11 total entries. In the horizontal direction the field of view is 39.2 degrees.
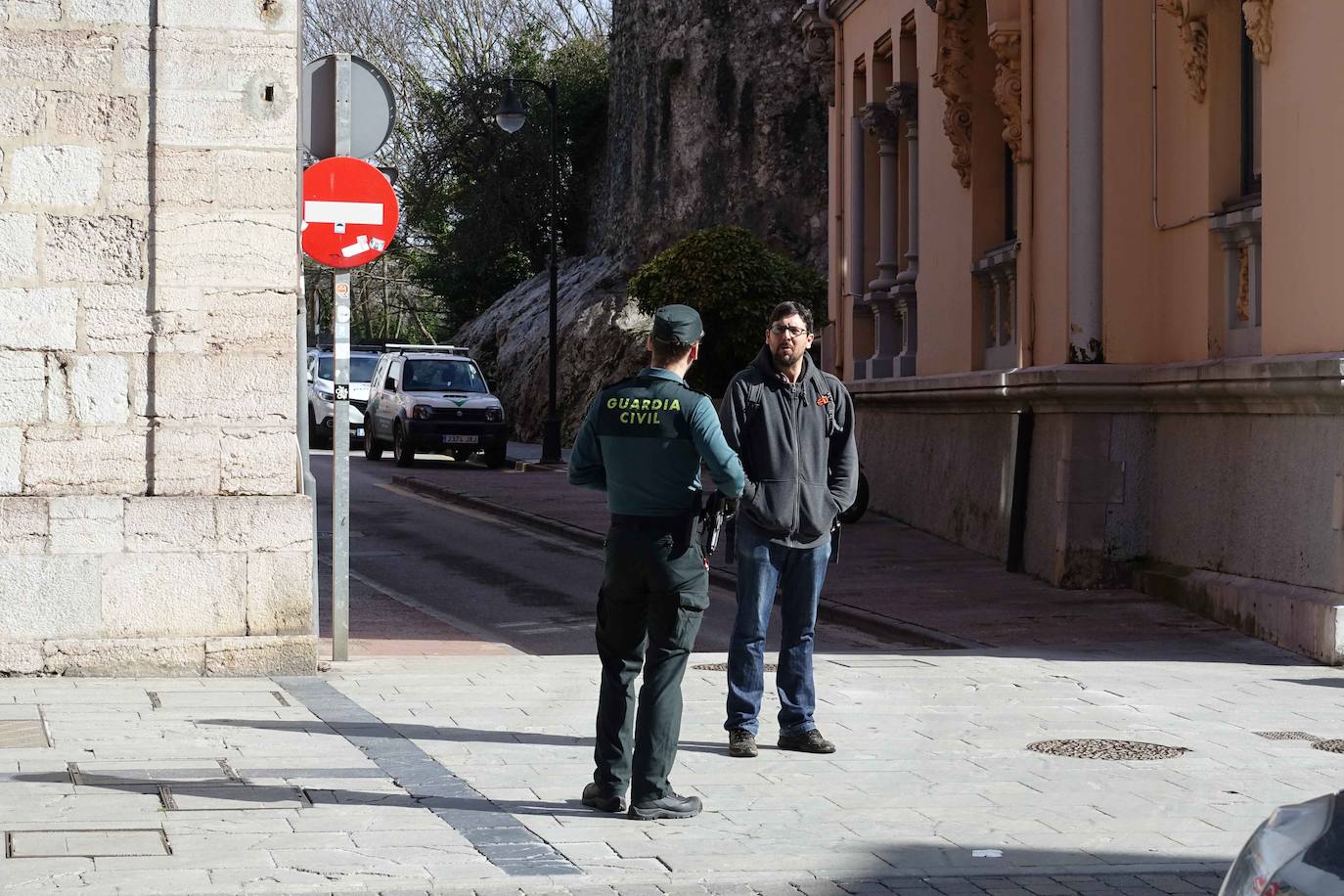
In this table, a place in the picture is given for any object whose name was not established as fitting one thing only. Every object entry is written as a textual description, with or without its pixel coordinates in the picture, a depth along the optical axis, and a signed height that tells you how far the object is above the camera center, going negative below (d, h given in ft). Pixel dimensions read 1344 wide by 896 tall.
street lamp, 97.86 +15.27
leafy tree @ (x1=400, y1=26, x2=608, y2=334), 146.82 +20.28
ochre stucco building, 37.86 +3.04
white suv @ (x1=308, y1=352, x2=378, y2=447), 118.52 +1.90
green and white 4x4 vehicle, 104.06 +0.71
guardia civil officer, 21.42 -1.68
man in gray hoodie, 25.57 -1.05
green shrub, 79.61 +5.70
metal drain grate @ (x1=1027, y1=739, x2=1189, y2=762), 25.59 -4.49
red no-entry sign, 33.88 +3.80
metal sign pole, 33.86 -0.41
